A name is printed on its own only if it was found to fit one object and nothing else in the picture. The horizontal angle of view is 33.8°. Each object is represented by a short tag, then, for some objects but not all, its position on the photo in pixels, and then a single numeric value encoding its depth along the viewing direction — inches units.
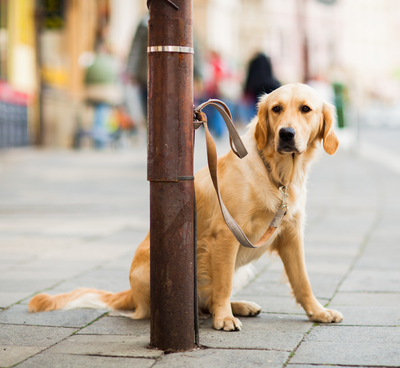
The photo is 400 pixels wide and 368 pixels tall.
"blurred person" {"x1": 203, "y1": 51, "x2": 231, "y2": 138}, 616.7
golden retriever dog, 129.4
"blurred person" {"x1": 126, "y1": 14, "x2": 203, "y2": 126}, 391.9
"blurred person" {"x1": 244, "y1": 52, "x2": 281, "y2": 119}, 429.9
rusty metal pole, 108.9
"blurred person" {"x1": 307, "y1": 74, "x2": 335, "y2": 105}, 947.8
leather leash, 120.7
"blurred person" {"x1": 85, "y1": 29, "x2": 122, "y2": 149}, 650.2
